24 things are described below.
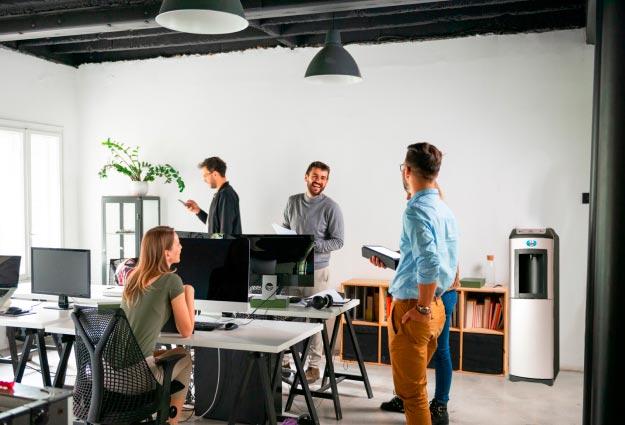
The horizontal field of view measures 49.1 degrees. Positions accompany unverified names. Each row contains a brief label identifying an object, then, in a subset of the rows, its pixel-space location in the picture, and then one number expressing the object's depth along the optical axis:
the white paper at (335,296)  4.63
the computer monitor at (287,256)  4.50
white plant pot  7.03
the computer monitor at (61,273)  4.67
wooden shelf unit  5.65
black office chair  3.21
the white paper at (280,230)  4.74
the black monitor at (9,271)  4.79
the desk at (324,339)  4.35
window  6.75
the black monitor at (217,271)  3.98
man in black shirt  5.66
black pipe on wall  1.77
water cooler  5.31
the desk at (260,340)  3.53
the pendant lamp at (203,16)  3.32
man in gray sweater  5.45
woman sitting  3.40
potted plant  7.01
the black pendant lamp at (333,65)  4.89
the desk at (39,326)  4.18
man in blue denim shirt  3.24
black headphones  4.43
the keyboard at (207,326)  3.85
